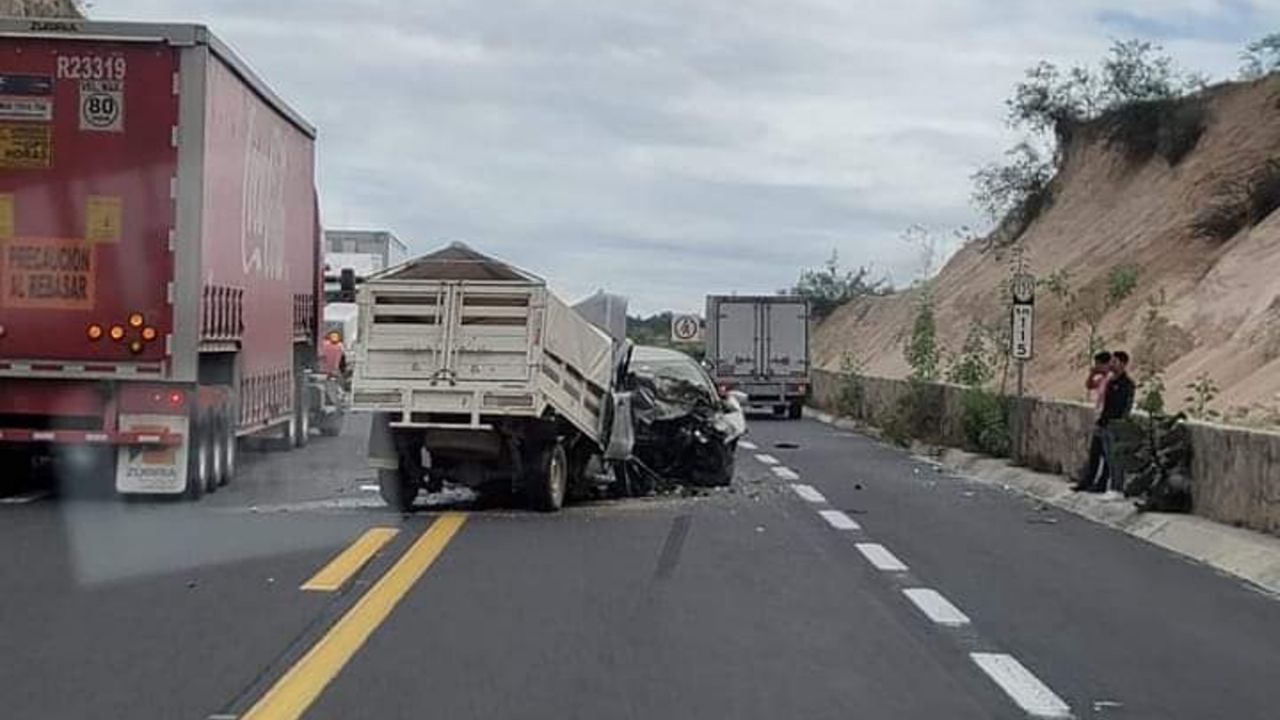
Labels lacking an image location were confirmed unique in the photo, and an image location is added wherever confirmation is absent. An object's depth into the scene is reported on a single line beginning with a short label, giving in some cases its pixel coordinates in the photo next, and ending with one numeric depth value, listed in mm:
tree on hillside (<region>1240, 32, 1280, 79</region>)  49469
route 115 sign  26844
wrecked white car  22016
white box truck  47375
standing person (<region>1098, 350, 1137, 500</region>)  20766
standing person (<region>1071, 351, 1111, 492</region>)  21500
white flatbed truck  18594
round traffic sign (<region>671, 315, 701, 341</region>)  67062
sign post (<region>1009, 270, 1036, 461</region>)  26766
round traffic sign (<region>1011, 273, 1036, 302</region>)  27125
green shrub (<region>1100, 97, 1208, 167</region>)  51000
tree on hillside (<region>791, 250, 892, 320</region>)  90125
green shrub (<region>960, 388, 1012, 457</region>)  27984
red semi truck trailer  18266
